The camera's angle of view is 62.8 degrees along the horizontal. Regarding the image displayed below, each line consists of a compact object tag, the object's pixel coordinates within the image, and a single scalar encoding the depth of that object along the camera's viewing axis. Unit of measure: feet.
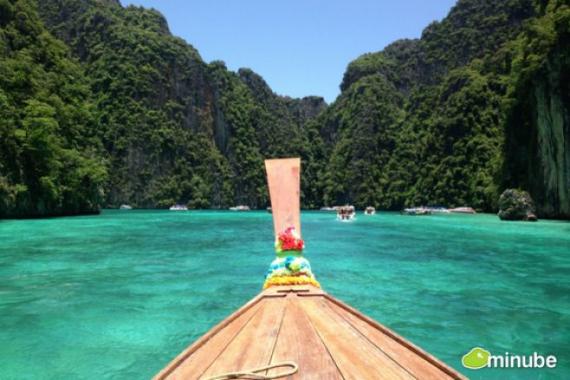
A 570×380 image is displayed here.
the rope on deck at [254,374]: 11.90
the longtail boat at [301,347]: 12.80
